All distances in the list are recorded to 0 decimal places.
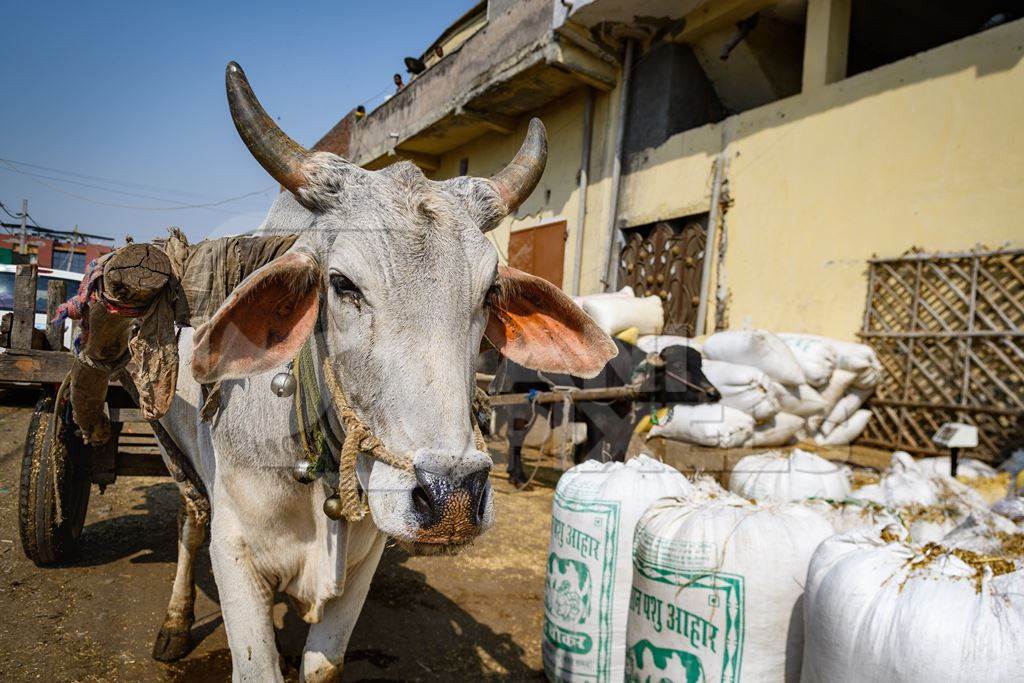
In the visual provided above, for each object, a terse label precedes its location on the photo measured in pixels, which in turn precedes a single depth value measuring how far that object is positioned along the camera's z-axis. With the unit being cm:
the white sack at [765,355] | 587
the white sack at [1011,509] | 227
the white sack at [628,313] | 685
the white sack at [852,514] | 227
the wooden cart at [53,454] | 331
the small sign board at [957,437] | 384
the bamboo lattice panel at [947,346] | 554
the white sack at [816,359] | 600
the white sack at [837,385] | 620
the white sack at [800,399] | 601
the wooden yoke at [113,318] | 185
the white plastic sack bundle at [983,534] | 186
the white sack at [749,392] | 558
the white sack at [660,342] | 668
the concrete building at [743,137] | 595
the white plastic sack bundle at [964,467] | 455
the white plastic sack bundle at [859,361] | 611
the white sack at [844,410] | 638
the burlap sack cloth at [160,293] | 187
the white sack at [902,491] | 297
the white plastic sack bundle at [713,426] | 537
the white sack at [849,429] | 643
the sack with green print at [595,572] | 253
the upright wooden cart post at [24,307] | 363
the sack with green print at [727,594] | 203
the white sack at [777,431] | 569
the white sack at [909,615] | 150
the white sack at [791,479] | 331
